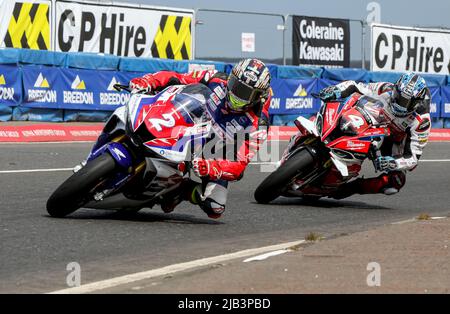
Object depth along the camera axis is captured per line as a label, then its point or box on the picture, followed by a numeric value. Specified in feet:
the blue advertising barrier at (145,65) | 73.51
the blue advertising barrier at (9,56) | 66.18
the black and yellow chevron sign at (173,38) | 80.48
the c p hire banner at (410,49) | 93.15
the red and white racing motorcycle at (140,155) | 28.48
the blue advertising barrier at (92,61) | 70.85
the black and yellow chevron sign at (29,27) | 71.31
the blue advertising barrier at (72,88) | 68.03
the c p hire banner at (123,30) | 74.43
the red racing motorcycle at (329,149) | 35.94
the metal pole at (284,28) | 84.11
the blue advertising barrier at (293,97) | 79.41
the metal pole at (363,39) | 90.68
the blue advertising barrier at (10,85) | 65.82
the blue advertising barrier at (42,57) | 67.68
